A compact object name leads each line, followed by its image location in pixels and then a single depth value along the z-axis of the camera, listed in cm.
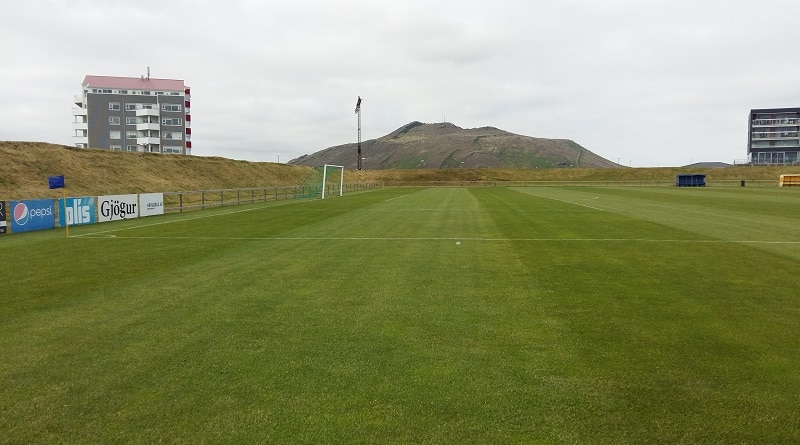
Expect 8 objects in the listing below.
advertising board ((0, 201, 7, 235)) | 1744
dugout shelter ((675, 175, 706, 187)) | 7388
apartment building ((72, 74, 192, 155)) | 8231
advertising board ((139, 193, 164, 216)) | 2506
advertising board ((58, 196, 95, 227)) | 2025
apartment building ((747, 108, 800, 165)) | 12506
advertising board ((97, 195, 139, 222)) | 2180
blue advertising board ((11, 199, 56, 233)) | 1798
